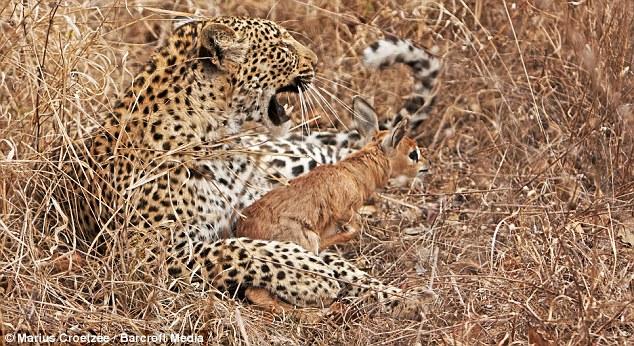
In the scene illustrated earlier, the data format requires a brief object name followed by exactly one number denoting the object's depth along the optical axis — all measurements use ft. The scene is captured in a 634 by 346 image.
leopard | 41.06
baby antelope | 44.21
